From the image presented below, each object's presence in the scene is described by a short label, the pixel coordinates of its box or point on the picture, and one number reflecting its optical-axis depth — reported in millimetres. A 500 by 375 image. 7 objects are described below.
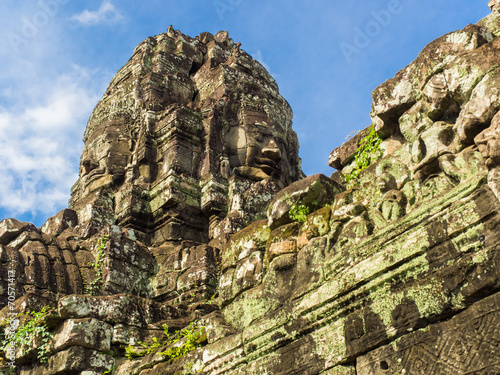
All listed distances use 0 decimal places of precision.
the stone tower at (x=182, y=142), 12828
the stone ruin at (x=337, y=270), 3893
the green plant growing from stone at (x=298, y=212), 5727
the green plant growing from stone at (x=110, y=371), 7288
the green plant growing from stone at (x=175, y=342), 6272
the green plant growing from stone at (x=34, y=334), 7602
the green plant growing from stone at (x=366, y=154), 5770
